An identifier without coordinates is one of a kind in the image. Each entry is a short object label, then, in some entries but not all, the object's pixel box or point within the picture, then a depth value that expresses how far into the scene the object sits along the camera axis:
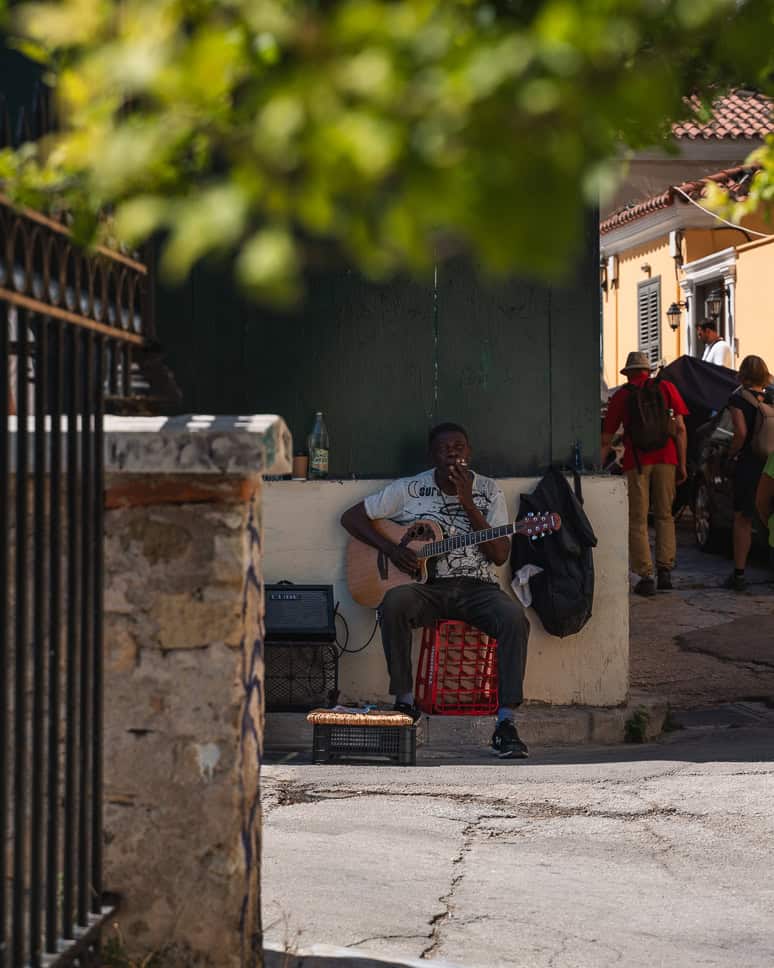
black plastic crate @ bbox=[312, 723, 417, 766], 14.52
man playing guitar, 15.05
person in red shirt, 22.87
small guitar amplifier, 15.83
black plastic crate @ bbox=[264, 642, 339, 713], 15.90
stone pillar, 7.27
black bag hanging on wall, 15.91
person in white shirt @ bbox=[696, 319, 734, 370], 32.72
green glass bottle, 16.41
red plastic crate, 15.29
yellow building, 40.19
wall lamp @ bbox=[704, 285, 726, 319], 44.19
